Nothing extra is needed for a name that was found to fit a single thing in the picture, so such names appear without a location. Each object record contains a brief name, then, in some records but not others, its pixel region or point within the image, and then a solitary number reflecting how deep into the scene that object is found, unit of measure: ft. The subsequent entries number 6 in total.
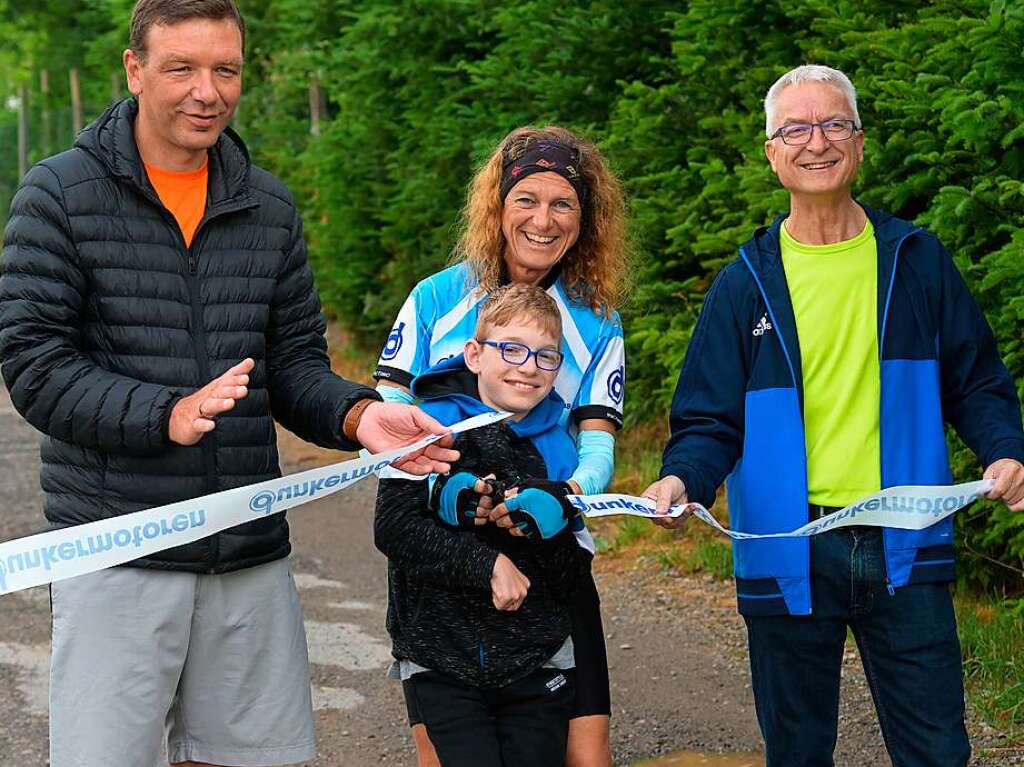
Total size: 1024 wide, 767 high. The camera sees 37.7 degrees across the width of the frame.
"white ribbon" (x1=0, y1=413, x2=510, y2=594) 10.78
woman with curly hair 12.94
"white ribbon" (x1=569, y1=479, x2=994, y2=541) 12.14
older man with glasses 12.42
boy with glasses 12.17
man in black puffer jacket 11.09
